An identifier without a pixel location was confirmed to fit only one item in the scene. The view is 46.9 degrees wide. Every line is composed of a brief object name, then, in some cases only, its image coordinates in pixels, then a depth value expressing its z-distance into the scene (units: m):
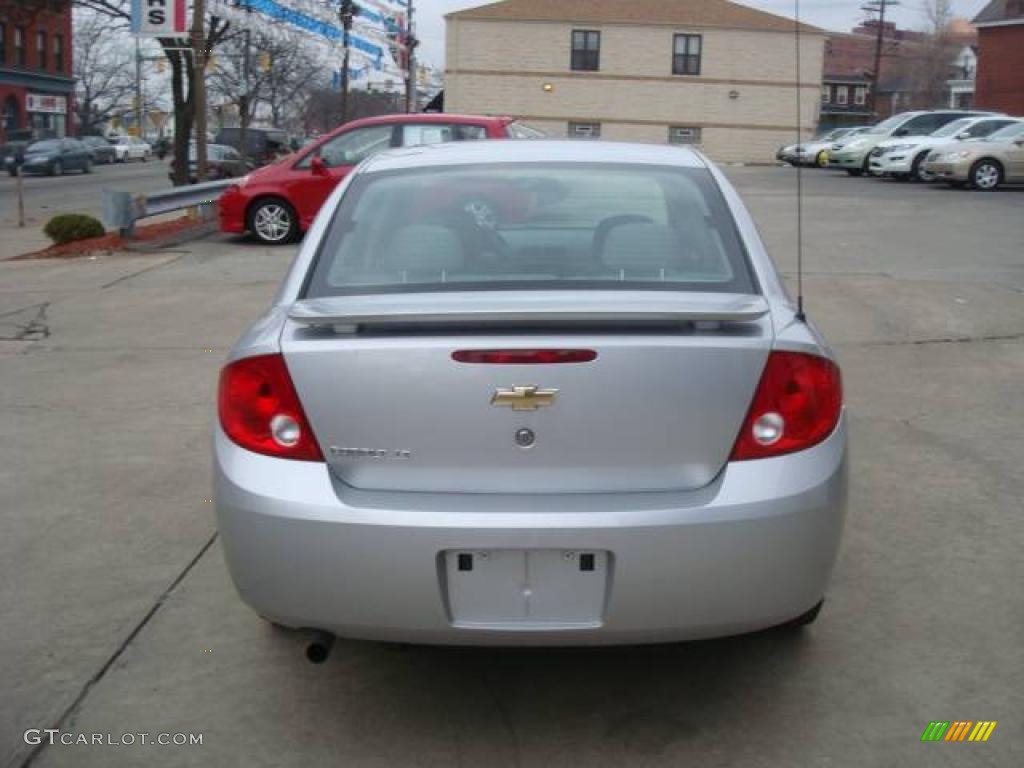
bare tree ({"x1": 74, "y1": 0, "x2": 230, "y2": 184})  22.67
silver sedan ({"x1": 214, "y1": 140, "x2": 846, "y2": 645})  3.03
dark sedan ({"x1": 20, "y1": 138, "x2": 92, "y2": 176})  46.94
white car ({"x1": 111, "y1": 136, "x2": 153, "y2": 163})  64.81
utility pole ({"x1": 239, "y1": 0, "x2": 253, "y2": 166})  36.83
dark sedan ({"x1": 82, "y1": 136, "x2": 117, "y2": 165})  57.81
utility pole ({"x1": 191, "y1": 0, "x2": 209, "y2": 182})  20.34
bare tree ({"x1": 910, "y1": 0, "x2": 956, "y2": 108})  90.81
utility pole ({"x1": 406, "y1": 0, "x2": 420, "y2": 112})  48.91
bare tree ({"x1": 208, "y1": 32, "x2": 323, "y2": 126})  40.91
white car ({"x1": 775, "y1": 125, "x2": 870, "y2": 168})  35.81
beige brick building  54.06
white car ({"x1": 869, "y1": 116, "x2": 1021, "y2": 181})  25.62
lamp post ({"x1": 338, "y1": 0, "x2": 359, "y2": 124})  35.62
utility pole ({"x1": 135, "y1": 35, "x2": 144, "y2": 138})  83.50
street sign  17.48
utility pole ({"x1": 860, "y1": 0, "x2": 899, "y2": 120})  57.87
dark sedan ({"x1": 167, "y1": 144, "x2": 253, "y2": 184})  37.50
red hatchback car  14.94
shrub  15.95
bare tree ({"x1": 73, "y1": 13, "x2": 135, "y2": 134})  79.38
